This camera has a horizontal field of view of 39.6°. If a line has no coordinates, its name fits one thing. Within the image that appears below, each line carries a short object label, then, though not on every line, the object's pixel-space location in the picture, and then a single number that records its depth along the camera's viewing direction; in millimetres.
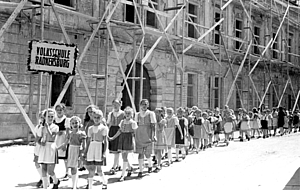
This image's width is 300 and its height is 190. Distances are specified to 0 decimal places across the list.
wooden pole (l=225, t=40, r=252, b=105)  19831
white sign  6746
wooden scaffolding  10906
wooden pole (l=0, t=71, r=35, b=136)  9961
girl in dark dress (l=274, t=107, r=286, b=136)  18317
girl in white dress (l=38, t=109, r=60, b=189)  6359
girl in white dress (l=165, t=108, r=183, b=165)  9875
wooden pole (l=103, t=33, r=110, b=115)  12339
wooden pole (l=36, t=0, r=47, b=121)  10481
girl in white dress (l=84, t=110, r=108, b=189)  6531
